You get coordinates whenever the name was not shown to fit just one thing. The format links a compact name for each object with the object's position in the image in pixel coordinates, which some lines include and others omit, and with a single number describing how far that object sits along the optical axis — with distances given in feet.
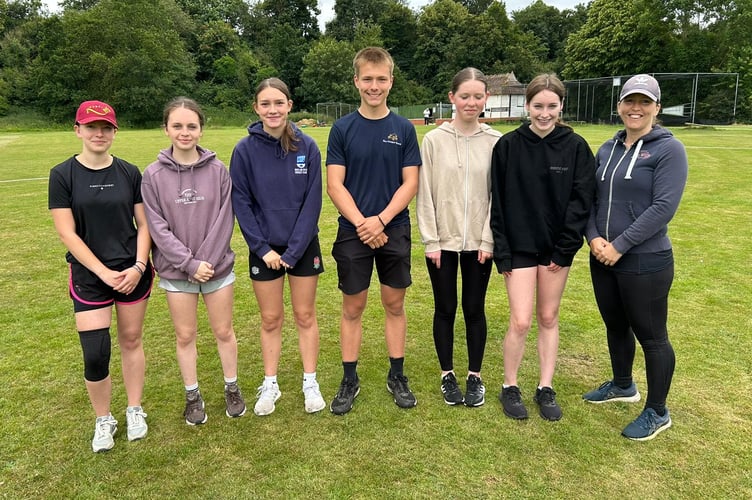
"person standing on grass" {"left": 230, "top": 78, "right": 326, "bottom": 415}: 11.19
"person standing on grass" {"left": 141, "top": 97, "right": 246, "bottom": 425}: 10.54
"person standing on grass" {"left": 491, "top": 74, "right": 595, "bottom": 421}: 10.67
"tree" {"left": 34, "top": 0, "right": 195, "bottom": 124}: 174.70
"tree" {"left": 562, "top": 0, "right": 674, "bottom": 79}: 161.07
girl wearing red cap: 9.84
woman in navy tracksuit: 9.95
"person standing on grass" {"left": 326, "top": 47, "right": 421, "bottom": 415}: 11.18
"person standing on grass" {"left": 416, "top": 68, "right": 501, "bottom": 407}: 11.18
